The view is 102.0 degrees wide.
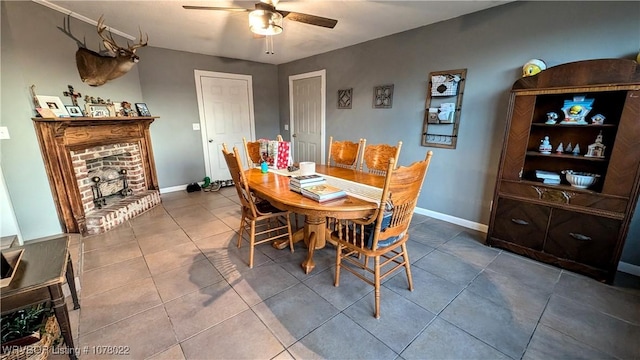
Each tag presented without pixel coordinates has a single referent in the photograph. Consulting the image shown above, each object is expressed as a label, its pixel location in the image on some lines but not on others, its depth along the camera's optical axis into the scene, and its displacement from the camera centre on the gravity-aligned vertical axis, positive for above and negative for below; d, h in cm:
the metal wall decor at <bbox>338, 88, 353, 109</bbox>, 405 +35
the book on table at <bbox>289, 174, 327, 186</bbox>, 195 -45
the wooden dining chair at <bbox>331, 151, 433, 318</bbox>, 151 -69
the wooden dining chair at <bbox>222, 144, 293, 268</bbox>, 208 -79
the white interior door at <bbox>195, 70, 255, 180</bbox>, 458 +13
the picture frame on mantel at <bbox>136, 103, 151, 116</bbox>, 365 +16
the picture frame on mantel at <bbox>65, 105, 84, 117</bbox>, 272 +11
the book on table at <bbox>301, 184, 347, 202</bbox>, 173 -48
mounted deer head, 287 +68
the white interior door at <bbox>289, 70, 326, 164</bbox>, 458 +10
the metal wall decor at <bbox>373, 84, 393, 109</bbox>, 352 +32
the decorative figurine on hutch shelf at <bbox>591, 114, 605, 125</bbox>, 201 +0
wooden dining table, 164 -53
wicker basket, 122 -111
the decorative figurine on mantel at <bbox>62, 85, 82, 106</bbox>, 276 +28
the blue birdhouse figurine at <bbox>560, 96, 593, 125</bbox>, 209 +7
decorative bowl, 209 -47
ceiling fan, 202 +82
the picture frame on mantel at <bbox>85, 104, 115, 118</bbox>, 297 +13
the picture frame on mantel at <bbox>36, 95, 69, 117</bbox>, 252 +17
